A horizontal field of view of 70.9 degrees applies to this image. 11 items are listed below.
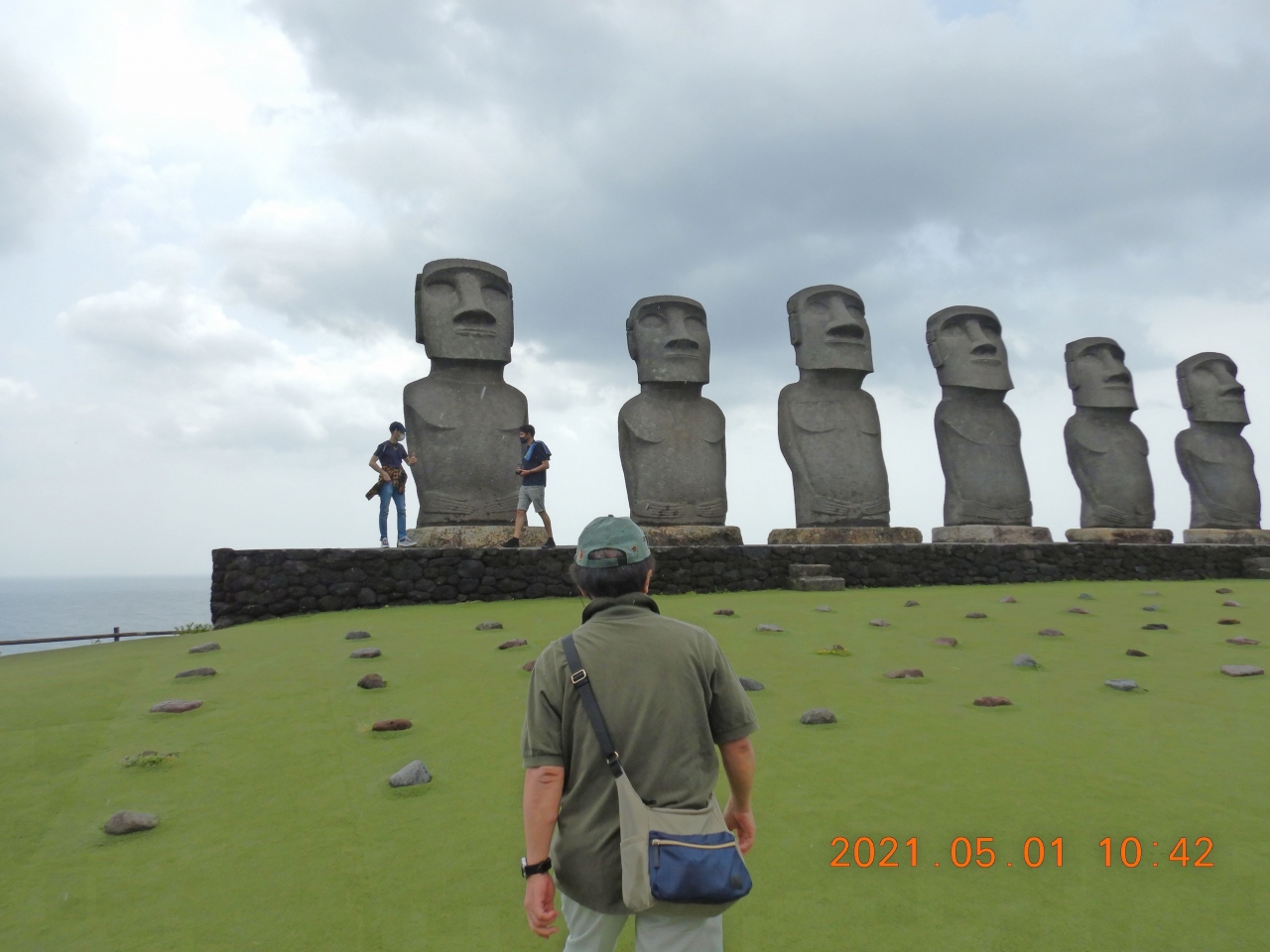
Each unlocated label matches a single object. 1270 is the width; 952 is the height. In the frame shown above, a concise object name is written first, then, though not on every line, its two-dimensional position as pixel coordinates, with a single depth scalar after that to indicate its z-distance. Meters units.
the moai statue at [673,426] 12.03
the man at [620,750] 1.95
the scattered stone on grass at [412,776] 3.72
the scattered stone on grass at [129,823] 3.37
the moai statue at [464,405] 11.07
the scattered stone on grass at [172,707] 4.89
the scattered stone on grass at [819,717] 4.48
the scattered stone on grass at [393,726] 4.43
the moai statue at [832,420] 12.70
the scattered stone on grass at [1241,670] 5.52
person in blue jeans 10.32
